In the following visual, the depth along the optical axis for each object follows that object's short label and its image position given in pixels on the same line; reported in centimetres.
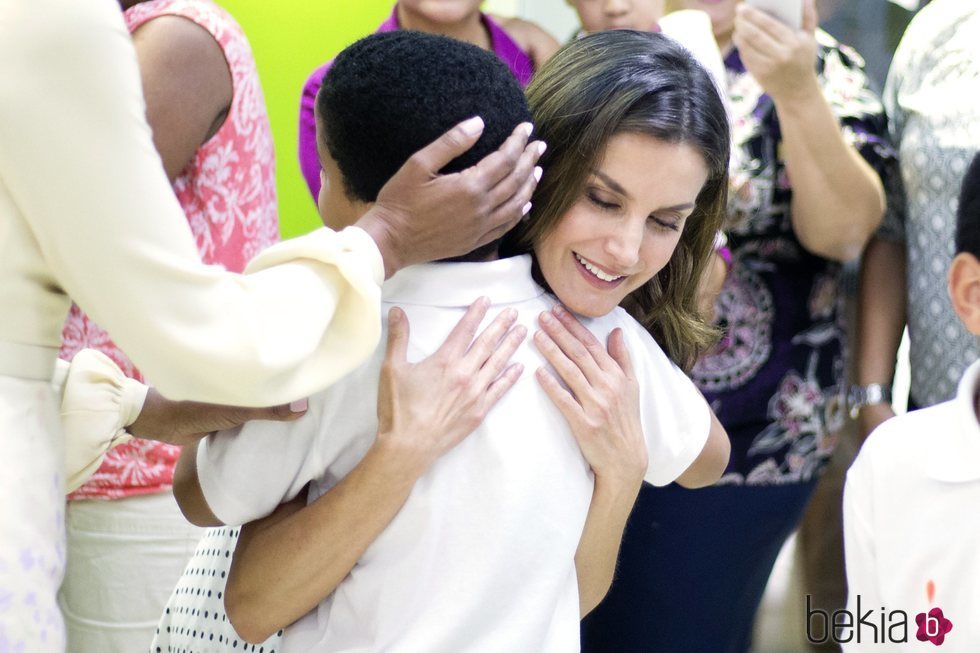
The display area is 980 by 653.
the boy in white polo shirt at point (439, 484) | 269
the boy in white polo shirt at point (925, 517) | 280
